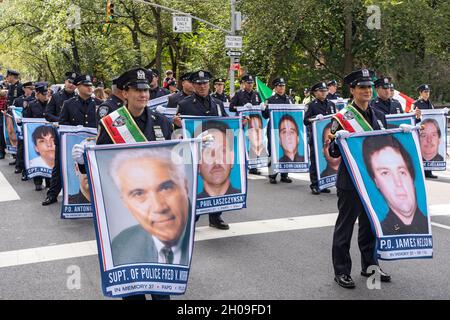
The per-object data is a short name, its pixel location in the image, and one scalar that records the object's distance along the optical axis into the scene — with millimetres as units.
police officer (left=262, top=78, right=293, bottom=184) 11180
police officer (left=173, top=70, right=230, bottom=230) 7367
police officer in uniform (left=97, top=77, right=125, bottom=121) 5988
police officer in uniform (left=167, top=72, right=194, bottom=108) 9500
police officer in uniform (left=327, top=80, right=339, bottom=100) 14226
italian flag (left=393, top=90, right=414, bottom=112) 13156
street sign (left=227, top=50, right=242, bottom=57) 23406
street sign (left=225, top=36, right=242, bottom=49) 23016
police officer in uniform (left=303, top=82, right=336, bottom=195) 9844
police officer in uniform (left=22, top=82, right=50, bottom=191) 11008
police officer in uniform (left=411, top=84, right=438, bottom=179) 11695
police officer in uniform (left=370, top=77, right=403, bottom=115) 8539
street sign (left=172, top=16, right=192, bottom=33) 24091
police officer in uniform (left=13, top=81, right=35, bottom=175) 12337
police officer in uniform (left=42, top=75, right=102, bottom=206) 8344
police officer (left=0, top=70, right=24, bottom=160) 14828
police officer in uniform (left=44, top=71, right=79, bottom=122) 9414
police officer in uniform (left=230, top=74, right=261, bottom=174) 12344
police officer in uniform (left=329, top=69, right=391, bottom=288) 5027
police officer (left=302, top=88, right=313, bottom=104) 21231
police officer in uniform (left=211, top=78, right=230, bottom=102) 13445
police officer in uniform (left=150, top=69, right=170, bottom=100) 12065
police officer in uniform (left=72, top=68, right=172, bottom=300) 4445
